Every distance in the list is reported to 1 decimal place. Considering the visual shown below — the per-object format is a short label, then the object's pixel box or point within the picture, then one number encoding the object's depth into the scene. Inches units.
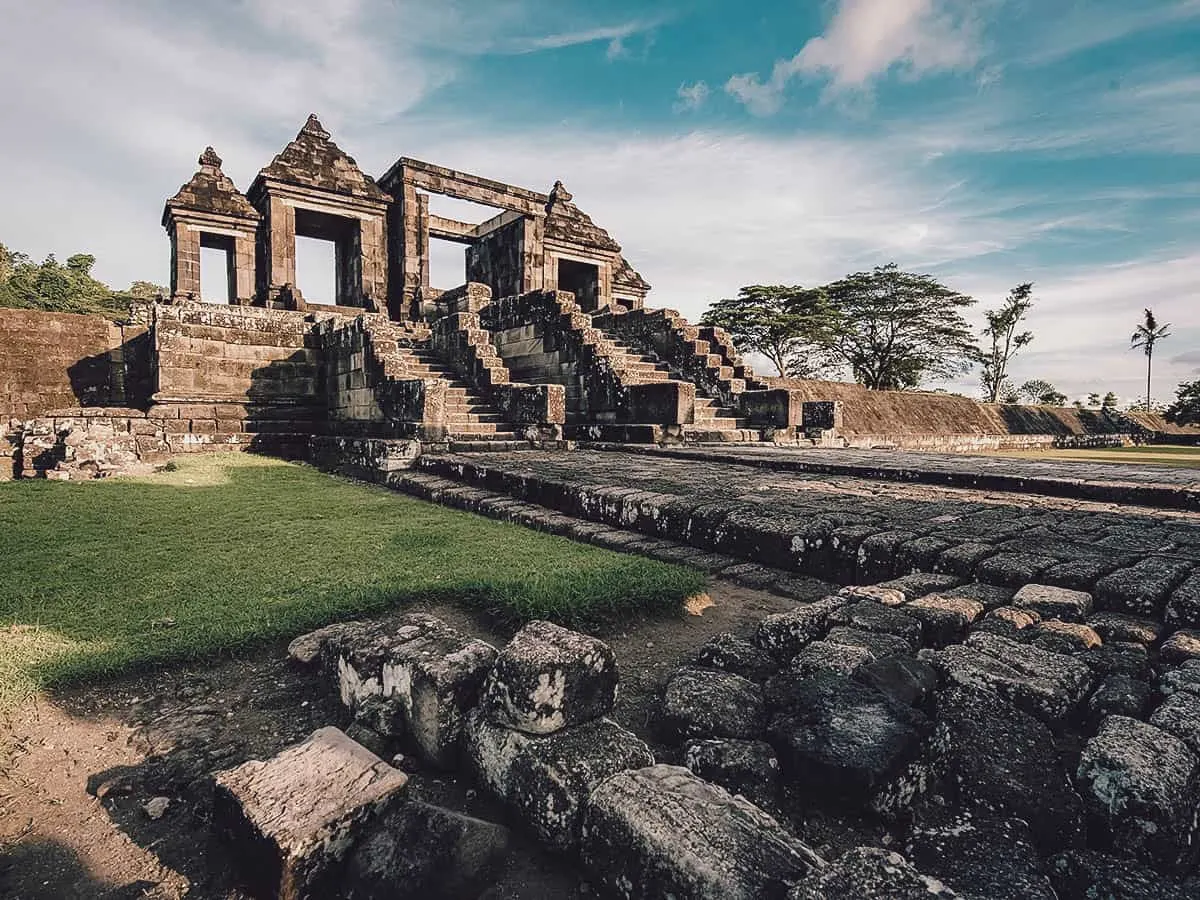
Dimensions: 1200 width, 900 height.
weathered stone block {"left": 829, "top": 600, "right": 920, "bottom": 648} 86.3
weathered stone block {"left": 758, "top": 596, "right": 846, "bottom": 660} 89.5
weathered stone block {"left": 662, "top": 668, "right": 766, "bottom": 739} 69.8
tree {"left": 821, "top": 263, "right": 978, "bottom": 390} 1385.3
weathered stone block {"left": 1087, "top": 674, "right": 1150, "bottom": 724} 65.3
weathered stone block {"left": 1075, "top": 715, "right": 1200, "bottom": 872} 50.0
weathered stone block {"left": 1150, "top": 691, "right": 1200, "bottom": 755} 59.1
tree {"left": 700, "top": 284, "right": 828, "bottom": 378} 1408.7
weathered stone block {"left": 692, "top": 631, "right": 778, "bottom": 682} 84.7
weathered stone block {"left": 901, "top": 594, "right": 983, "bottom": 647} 88.0
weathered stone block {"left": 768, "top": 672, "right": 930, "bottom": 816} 60.2
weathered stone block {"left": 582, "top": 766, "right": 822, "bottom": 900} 46.9
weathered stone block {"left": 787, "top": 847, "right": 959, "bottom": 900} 42.1
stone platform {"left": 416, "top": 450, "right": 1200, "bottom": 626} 107.6
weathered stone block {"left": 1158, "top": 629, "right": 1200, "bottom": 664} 76.9
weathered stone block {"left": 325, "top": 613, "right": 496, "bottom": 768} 70.7
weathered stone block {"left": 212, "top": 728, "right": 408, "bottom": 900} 52.9
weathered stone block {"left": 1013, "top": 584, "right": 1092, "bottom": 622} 90.7
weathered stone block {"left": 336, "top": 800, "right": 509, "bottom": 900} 52.7
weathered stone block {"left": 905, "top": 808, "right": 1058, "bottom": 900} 44.7
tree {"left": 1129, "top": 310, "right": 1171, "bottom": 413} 1907.0
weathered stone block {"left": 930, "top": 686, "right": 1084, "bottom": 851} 52.6
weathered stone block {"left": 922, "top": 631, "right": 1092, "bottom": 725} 66.9
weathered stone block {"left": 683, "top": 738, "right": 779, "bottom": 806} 61.8
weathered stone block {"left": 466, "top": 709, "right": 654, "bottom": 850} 58.2
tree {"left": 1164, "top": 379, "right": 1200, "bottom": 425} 1152.8
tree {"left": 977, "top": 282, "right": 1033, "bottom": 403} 1696.6
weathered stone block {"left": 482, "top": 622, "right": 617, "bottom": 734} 66.4
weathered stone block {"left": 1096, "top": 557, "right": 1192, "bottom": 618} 92.3
